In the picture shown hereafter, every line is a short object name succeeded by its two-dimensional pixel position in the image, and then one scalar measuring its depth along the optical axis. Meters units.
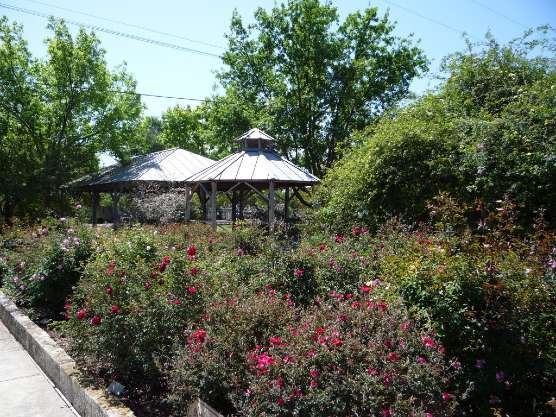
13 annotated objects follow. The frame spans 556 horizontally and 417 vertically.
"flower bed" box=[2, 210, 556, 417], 2.77
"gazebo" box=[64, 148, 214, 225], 19.11
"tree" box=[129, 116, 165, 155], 25.58
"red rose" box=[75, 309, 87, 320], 4.23
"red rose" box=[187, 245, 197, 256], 5.04
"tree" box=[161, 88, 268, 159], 24.62
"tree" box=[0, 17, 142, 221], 20.36
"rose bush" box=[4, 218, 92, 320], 6.56
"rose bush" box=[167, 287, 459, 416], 2.66
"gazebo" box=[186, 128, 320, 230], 15.01
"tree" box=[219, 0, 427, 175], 23.64
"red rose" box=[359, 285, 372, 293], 4.03
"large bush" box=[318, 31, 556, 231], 6.63
